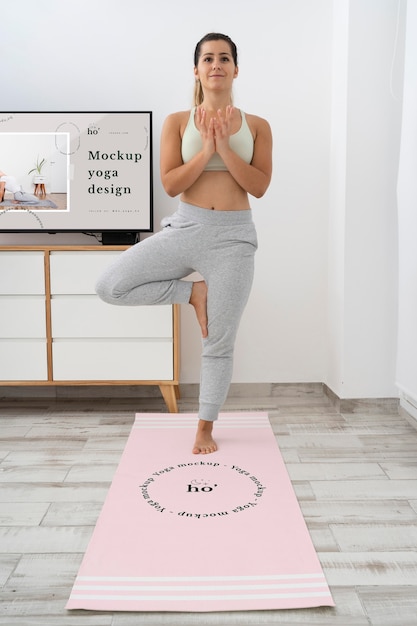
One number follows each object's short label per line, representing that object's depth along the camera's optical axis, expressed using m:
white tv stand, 2.84
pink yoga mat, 1.41
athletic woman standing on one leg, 2.19
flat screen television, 2.96
